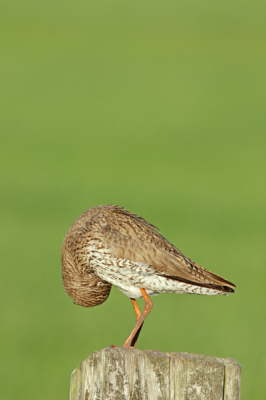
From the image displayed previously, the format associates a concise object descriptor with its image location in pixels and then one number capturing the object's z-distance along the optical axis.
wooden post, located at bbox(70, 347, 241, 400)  8.96
